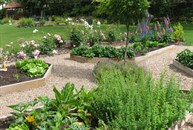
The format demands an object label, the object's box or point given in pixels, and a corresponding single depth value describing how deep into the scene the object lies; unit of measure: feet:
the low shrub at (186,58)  29.55
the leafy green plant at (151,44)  41.11
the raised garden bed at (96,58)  33.20
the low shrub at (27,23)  90.33
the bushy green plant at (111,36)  47.26
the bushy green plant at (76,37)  41.75
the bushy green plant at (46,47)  38.91
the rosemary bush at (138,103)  12.26
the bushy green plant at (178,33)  47.55
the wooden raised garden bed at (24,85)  22.79
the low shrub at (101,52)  33.37
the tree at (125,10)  26.71
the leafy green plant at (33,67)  25.77
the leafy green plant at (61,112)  12.54
